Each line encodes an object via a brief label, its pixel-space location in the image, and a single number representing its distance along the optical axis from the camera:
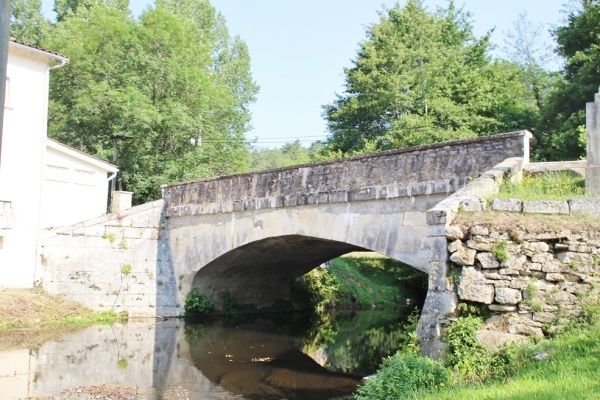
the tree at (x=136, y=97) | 21.25
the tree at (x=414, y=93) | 21.92
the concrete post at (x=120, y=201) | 17.58
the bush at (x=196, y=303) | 15.98
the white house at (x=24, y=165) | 14.71
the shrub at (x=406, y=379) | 5.59
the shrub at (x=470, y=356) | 5.84
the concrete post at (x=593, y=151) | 7.26
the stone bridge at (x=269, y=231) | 9.07
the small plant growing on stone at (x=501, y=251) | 6.25
